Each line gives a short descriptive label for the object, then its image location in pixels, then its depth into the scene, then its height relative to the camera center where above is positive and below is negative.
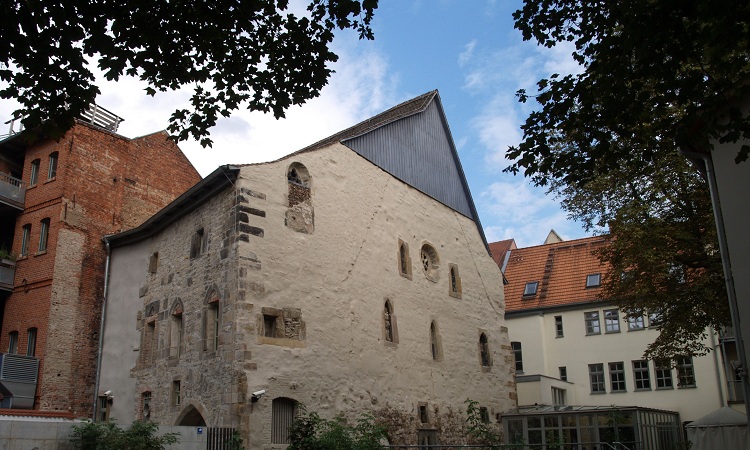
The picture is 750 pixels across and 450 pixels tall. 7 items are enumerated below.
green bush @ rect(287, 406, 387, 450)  15.85 +0.15
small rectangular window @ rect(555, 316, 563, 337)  31.84 +4.59
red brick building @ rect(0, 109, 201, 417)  21.73 +6.29
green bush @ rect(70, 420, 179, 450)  13.64 +0.15
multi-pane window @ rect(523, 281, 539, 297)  33.41 +6.53
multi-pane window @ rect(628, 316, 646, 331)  29.66 +4.33
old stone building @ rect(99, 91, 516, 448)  16.86 +3.68
